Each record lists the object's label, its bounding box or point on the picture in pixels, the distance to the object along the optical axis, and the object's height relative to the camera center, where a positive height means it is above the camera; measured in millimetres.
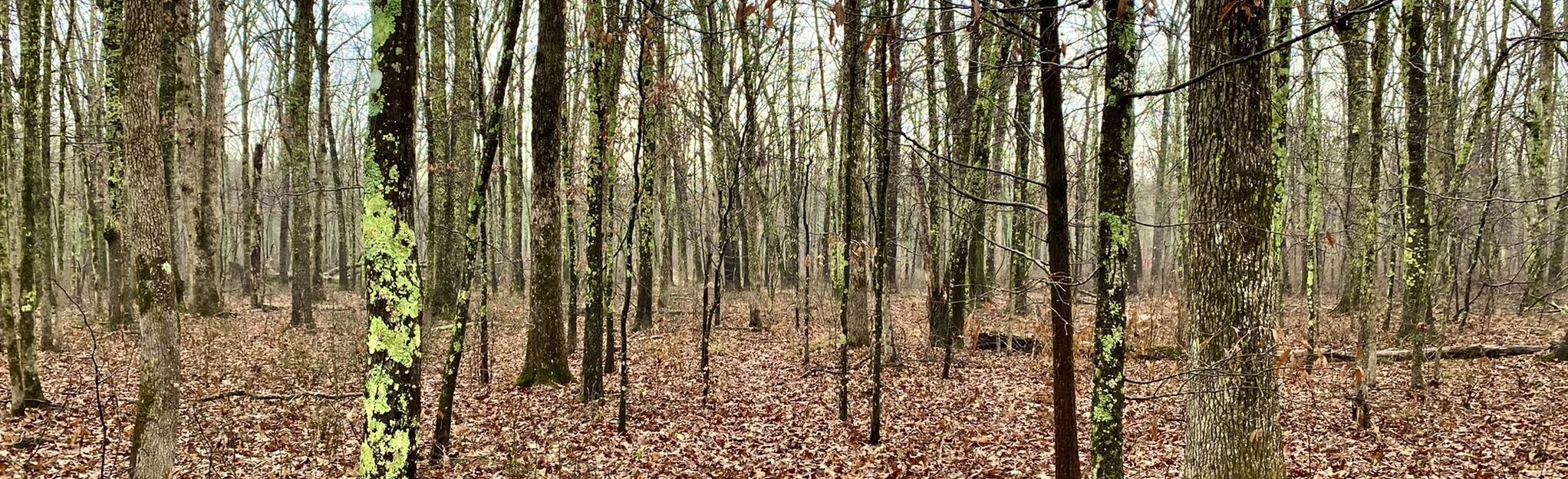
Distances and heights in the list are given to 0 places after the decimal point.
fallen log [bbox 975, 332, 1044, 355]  13211 -1838
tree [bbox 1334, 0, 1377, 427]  7750 +152
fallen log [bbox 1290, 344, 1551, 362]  10883 -1756
